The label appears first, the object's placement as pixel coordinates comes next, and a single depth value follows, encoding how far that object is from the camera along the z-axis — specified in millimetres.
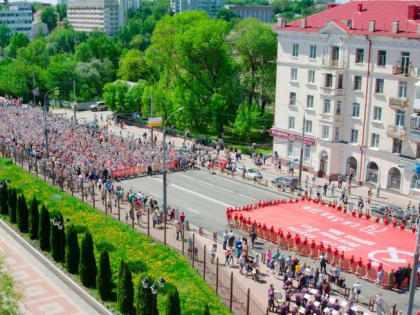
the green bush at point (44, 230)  34312
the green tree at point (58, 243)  33094
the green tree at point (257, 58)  73125
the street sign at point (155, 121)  50469
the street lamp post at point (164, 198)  37781
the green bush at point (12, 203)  39050
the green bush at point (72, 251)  31250
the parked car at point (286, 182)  50134
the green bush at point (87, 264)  29703
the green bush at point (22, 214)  37312
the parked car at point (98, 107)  99625
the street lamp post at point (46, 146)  53681
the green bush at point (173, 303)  23969
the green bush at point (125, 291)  26736
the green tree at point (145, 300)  25156
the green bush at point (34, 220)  35656
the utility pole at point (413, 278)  21772
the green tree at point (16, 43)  150625
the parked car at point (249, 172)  52969
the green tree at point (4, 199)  40781
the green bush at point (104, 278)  28453
